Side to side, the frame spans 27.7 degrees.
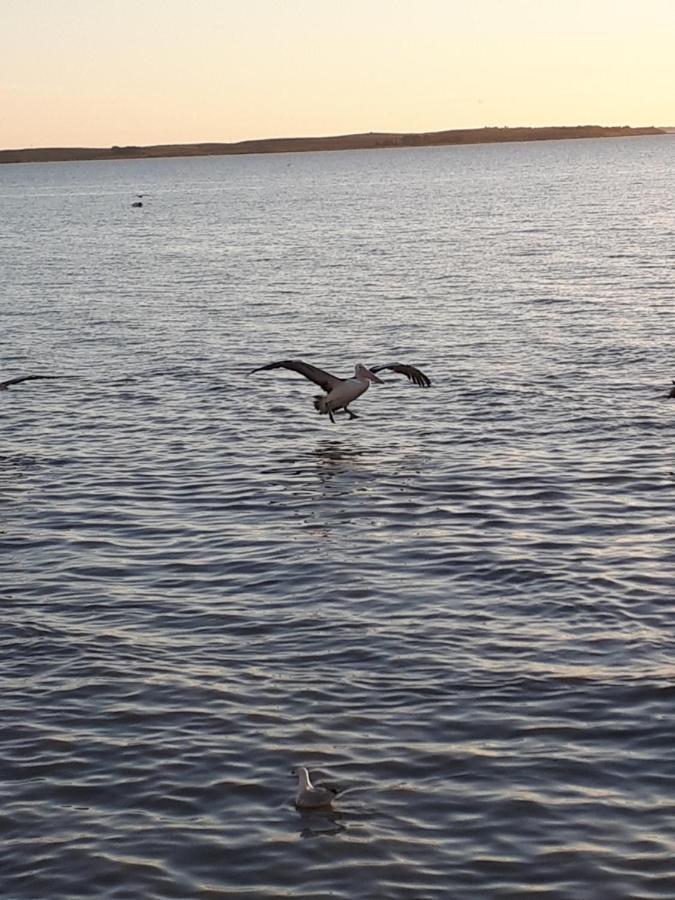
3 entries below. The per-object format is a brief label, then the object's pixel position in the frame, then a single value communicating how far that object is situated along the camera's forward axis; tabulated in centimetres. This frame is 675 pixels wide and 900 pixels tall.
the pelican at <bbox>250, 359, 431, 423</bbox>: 2523
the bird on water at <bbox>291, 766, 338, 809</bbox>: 1135
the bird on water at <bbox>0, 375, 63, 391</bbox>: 2549
